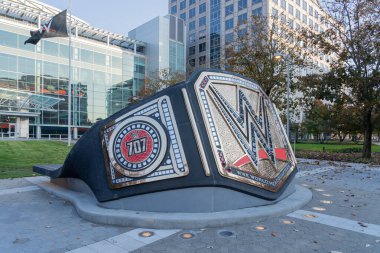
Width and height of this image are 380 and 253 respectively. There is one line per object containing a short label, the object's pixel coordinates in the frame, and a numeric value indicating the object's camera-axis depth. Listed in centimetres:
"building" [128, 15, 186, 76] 5184
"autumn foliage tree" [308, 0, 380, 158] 1838
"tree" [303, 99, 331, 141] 4949
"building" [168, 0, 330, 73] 5759
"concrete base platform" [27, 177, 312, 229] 522
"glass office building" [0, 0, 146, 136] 4028
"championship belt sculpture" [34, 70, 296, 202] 571
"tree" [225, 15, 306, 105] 2330
